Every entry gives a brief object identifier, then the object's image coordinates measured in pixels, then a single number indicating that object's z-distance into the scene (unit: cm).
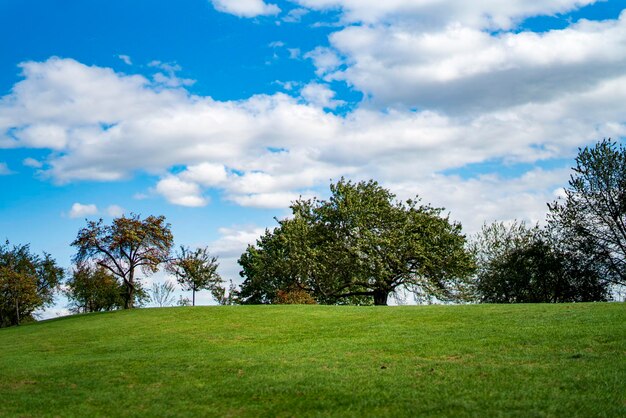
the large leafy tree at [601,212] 5100
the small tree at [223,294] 7488
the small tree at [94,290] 5884
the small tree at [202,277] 6612
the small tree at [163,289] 9325
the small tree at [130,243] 4986
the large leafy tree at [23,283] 5815
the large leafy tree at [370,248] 5528
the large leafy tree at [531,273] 5425
